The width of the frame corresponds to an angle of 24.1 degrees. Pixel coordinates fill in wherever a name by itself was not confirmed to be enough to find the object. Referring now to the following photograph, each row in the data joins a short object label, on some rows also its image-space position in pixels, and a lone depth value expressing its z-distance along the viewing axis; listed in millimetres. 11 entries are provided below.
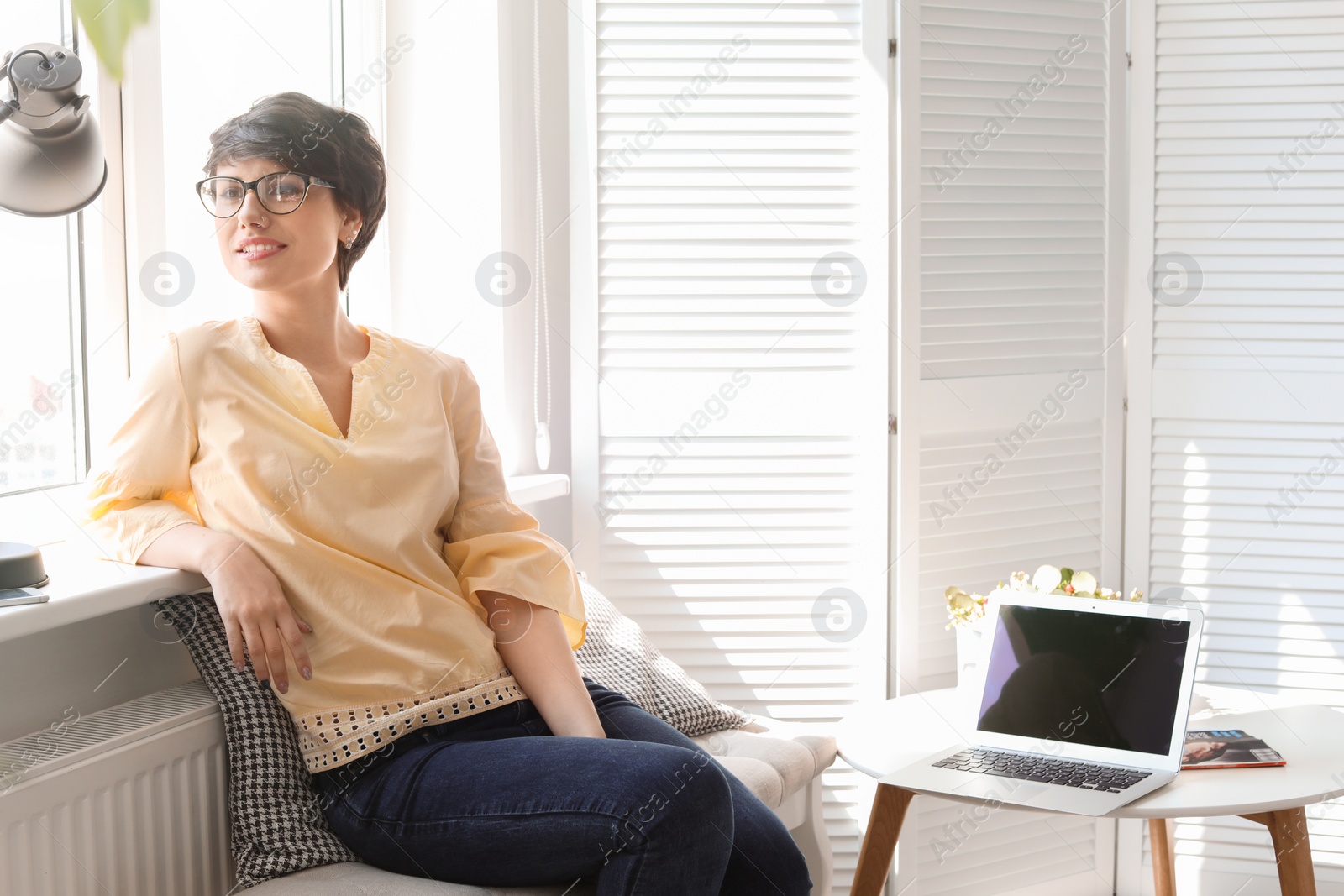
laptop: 4361
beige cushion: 4009
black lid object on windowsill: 3921
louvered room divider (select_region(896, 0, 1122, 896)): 5034
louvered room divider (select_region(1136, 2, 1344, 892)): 5107
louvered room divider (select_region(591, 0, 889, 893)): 5005
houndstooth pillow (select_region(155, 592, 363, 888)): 4052
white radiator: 3935
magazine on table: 4403
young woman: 4003
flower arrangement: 4695
